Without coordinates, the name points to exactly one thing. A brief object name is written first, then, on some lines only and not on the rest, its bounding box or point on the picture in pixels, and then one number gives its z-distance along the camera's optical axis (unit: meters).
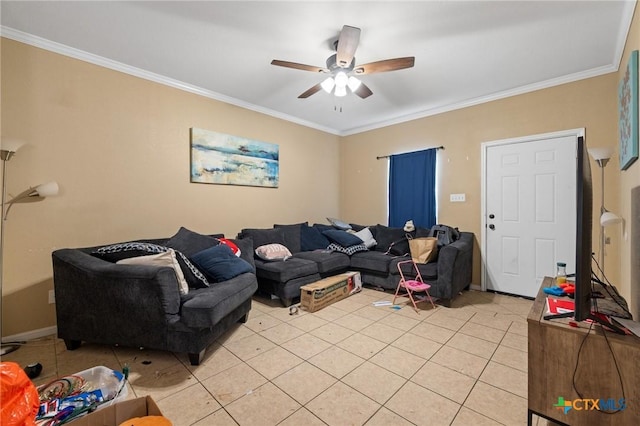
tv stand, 1.15
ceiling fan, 2.07
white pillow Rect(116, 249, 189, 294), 2.11
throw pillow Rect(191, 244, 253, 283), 2.55
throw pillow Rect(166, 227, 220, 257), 2.79
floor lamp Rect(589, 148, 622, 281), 2.40
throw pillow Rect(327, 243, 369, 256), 4.09
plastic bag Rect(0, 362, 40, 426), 0.97
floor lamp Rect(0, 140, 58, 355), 2.13
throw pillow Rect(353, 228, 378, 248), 4.37
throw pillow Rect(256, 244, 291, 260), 3.51
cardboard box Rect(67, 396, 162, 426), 1.12
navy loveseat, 1.95
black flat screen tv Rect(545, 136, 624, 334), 1.22
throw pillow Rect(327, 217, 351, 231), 4.70
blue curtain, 4.25
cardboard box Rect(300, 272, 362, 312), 3.06
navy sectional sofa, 3.18
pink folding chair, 3.07
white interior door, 3.22
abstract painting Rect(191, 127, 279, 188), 3.50
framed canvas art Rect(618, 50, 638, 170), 1.89
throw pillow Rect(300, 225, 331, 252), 4.29
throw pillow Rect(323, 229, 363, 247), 4.16
